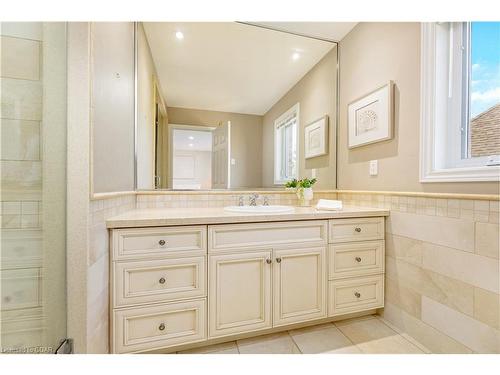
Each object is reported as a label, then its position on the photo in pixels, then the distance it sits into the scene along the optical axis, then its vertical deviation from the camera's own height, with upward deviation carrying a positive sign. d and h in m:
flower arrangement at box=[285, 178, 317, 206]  1.88 -0.03
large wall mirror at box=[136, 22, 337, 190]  1.71 +0.63
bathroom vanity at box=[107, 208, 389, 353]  1.13 -0.49
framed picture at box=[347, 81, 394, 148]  1.57 +0.50
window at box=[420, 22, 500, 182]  1.15 +0.46
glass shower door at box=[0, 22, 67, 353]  0.85 -0.03
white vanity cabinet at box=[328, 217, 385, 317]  1.48 -0.52
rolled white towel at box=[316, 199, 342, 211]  1.57 -0.14
